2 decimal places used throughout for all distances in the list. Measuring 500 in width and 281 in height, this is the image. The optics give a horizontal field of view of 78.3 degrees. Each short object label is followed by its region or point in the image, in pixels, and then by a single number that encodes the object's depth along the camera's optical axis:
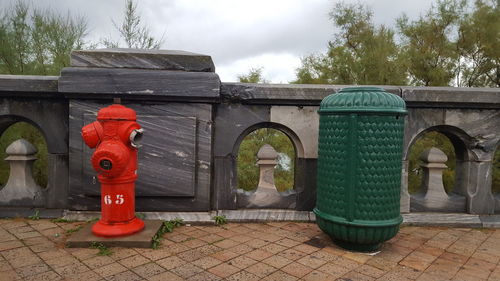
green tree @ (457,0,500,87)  12.55
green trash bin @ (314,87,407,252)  2.51
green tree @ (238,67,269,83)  22.63
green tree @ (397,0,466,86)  13.12
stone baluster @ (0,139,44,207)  3.32
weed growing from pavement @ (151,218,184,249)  2.66
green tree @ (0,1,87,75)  9.05
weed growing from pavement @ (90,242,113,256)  2.46
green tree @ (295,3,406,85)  13.86
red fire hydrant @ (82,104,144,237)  2.59
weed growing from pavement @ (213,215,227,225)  3.25
